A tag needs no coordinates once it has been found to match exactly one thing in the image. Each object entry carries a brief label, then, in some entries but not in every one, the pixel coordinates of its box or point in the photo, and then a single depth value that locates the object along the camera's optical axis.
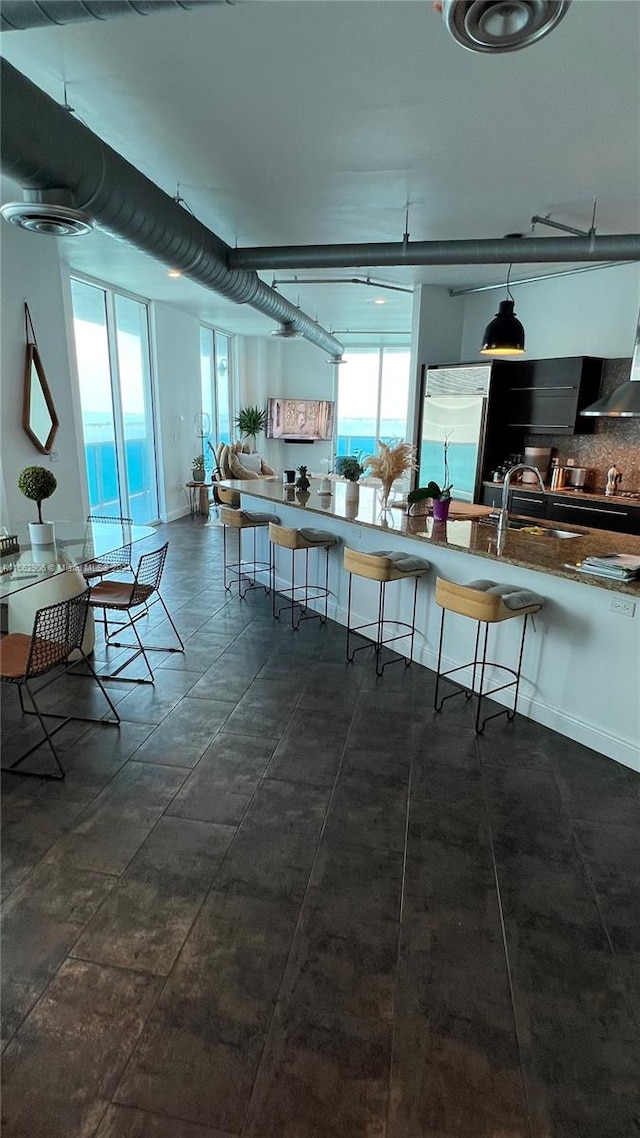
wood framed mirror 4.68
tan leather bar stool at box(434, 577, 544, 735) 2.99
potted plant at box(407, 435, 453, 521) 3.90
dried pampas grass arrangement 4.18
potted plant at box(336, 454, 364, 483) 4.84
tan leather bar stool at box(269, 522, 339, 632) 4.45
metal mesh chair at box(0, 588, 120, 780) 2.66
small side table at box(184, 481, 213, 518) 9.44
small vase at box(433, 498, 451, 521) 3.90
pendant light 4.49
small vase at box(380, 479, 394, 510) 4.34
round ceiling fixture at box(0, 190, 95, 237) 2.43
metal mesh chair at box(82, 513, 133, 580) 3.96
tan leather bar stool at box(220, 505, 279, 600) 5.03
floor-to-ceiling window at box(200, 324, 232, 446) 10.45
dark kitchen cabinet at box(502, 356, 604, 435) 5.77
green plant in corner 11.42
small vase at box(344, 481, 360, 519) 4.45
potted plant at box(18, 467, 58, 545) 3.24
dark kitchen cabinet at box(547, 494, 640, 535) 5.21
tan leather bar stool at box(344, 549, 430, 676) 3.69
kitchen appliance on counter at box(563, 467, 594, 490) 5.91
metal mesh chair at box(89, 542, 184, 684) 3.57
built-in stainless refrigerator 6.43
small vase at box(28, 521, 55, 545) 3.35
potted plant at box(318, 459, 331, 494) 5.18
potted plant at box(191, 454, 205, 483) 9.66
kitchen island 2.89
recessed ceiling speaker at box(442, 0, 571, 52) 1.49
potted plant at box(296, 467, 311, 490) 5.31
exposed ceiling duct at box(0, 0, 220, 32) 1.75
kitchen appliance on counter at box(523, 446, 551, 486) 6.24
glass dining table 2.92
